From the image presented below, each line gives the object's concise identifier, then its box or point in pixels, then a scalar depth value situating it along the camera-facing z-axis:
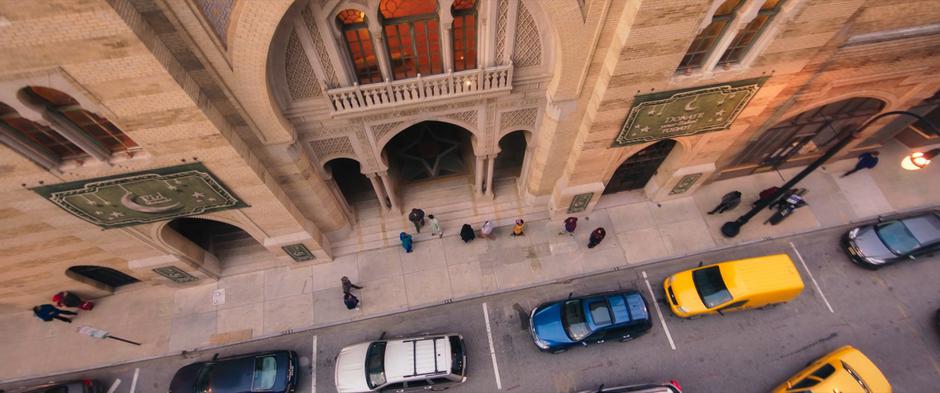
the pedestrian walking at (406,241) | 16.05
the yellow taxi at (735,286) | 14.05
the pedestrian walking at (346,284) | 14.81
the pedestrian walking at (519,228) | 16.16
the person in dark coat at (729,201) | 16.72
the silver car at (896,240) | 15.52
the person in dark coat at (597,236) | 15.79
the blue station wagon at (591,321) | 14.09
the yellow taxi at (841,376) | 12.66
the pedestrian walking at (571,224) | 16.09
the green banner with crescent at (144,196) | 10.04
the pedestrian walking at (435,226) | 16.05
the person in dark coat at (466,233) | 16.09
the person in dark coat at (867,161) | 17.53
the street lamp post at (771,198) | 11.74
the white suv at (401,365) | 13.35
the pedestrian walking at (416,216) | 16.00
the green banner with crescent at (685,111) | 11.45
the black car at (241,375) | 13.47
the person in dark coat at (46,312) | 14.59
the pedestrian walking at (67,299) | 14.84
